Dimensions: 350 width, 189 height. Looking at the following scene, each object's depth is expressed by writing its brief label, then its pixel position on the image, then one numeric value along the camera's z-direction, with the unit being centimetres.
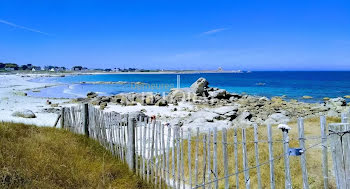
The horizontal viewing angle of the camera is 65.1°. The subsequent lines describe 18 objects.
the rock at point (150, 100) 2960
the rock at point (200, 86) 3718
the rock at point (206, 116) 1622
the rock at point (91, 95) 3922
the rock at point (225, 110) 1720
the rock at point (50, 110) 2336
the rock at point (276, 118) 1710
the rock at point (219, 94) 3584
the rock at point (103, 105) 2590
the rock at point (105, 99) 3108
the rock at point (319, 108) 2514
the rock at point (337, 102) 2667
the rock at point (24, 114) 1892
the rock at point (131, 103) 2908
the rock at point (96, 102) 2924
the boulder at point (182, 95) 3416
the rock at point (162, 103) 2878
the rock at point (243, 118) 1616
